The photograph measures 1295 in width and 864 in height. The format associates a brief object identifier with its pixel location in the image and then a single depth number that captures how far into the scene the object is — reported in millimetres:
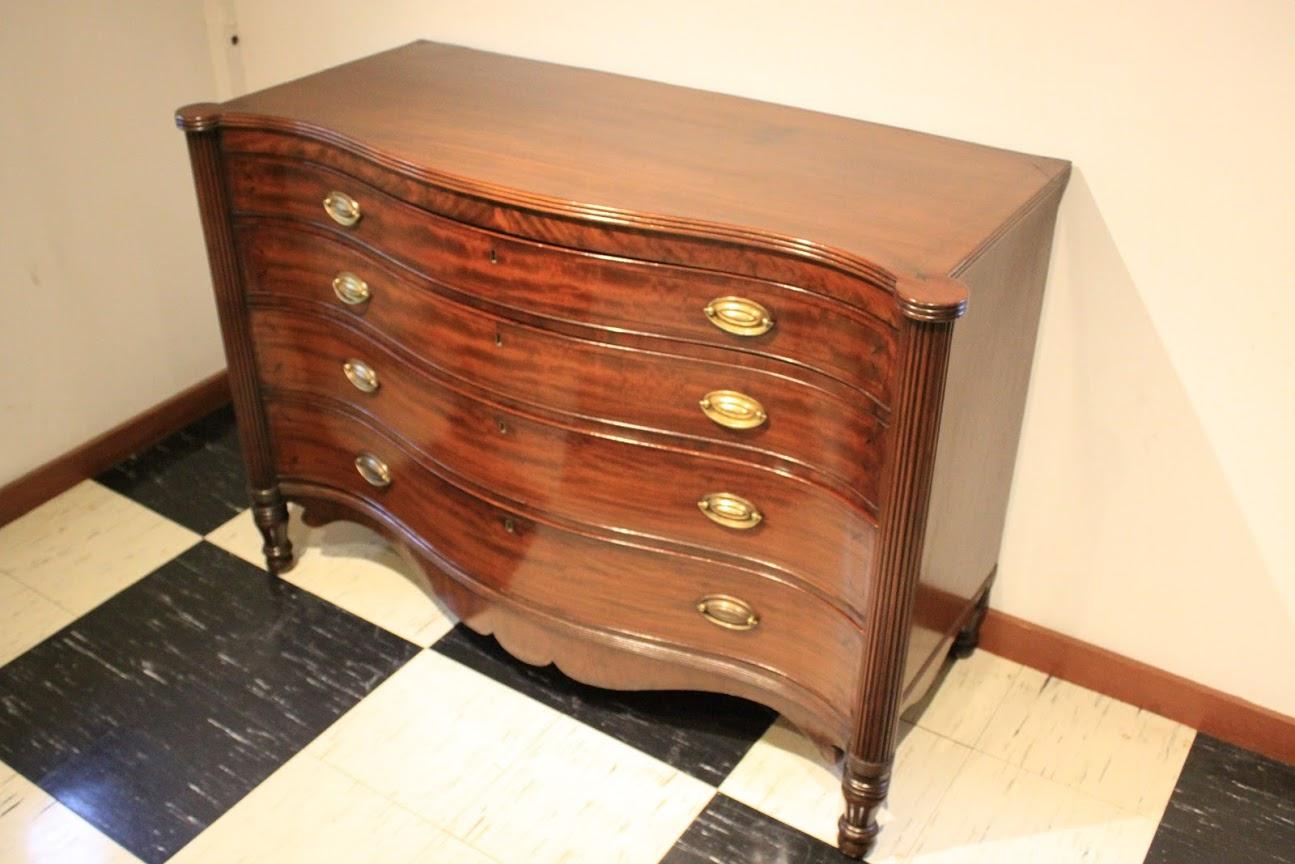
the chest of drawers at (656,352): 1447
